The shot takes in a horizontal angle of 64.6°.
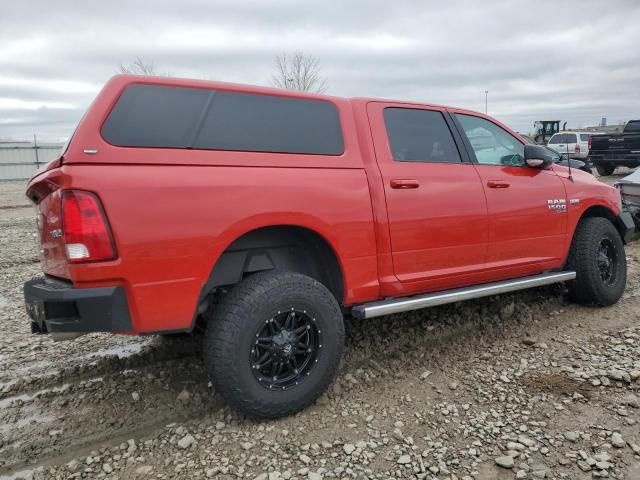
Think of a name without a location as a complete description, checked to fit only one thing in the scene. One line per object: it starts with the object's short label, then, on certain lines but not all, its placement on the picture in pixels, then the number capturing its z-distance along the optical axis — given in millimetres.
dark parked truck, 16219
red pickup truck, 2508
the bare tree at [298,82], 23266
